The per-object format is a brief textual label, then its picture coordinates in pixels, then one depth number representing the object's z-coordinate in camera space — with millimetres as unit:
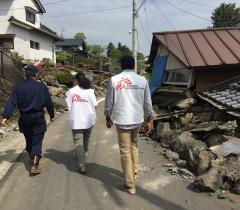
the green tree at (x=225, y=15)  26683
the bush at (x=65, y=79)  15360
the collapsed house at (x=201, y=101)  3549
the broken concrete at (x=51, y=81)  13973
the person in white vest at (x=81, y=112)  3805
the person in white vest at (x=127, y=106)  3190
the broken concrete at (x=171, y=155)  4291
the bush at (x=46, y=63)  17387
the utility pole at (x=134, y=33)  15828
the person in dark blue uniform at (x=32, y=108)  3678
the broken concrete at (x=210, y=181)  3138
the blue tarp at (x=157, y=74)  7475
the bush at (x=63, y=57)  24582
